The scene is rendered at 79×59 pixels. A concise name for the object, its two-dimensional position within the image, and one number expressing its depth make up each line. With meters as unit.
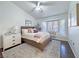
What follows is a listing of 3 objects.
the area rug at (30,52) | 1.69
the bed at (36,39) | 2.18
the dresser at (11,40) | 2.17
